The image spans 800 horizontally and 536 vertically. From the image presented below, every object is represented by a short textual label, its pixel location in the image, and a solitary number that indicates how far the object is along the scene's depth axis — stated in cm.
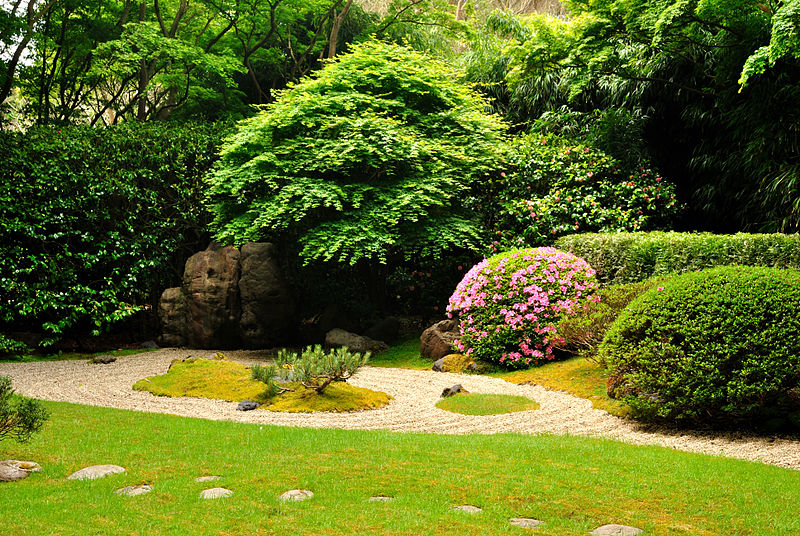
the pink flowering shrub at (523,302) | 970
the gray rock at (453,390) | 795
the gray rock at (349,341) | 1182
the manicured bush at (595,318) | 816
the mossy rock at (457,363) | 1031
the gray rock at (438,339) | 1109
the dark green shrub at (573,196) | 1239
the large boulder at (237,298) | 1241
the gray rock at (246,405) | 734
